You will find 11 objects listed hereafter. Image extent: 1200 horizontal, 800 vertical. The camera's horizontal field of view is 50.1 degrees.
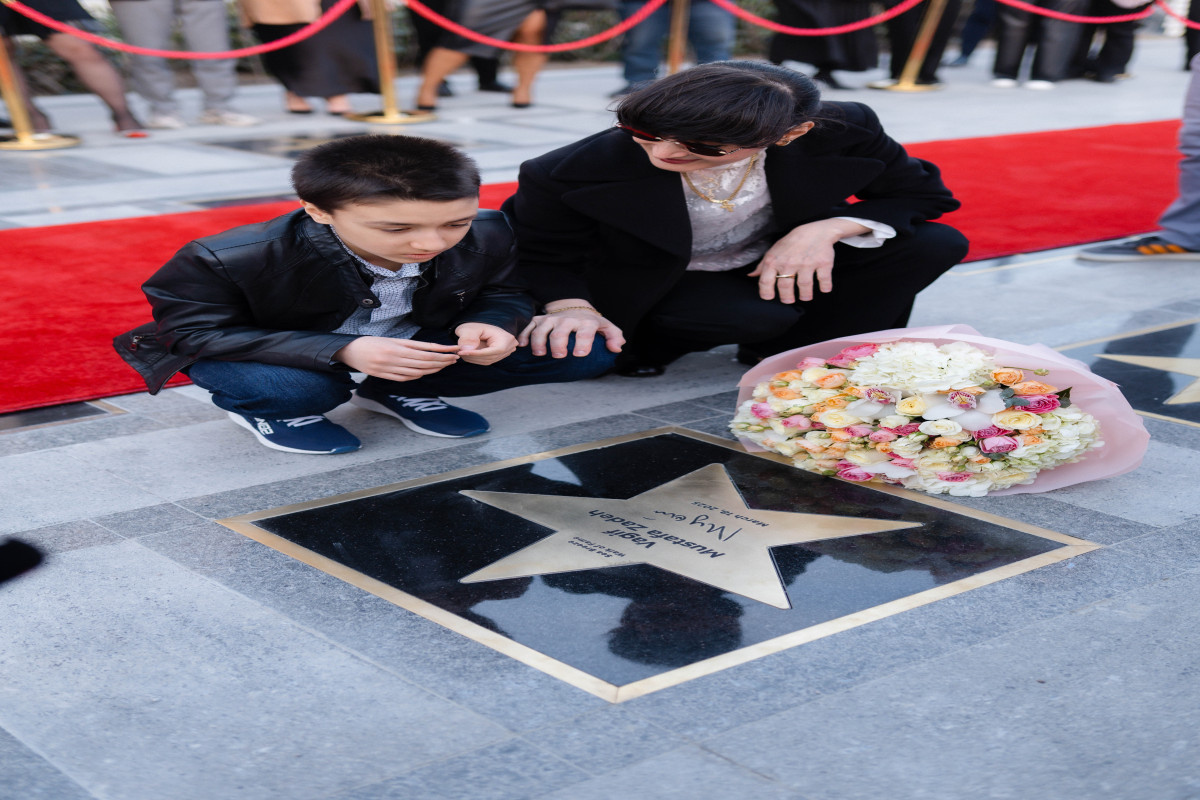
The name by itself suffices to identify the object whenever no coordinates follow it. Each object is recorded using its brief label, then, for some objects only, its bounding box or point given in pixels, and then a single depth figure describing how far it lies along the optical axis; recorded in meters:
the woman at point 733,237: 2.88
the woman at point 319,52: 7.13
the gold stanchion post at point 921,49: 9.71
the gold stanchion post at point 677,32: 8.29
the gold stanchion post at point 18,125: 6.28
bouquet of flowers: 2.43
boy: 2.43
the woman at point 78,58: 6.04
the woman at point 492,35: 7.50
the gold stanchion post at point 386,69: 7.39
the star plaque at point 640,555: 1.89
